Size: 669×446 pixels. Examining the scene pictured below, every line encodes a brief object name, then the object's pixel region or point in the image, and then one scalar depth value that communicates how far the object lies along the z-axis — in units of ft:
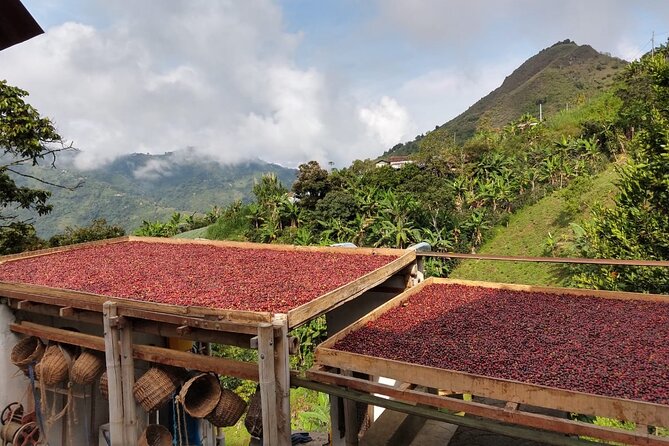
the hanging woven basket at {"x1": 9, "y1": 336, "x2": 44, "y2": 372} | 14.70
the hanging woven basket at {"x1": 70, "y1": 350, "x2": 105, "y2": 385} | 12.98
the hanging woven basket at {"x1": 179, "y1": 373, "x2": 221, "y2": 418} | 10.96
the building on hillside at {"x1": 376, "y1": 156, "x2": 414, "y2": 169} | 148.86
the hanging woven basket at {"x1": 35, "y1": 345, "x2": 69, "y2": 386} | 13.57
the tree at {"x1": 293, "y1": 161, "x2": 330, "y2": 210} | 87.97
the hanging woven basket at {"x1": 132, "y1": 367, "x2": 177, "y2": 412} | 11.42
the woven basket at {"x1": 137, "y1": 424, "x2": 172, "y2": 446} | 12.52
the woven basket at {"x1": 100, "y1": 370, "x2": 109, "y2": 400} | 12.16
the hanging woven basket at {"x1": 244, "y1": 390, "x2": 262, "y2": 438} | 10.12
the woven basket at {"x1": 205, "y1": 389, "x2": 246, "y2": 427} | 11.15
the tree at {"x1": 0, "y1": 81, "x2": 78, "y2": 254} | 26.86
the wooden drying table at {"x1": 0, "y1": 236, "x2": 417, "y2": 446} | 9.49
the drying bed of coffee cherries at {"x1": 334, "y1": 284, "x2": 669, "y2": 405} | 8.59
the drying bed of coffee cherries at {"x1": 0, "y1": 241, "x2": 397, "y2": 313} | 11.82
